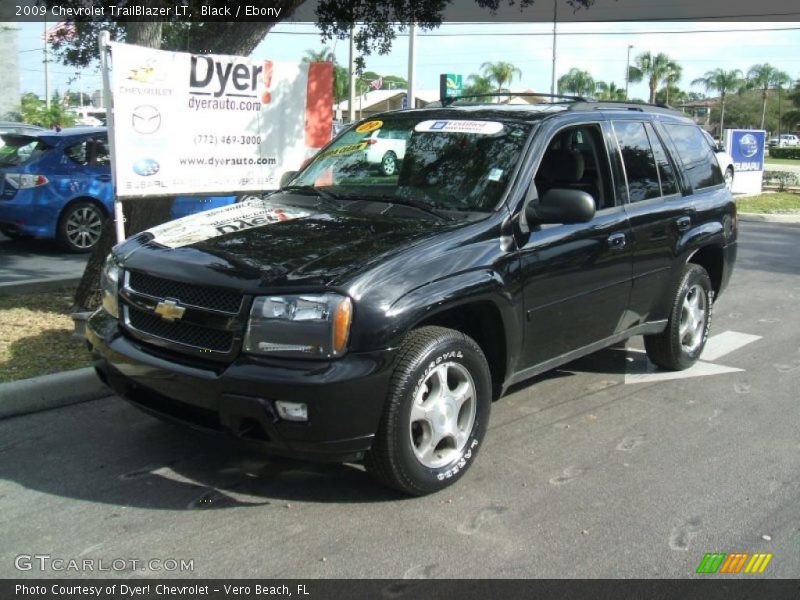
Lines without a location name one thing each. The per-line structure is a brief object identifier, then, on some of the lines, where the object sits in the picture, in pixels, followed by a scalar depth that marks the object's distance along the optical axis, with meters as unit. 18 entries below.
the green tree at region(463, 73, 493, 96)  71.88
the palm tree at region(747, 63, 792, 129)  85.56
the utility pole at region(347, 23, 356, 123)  32.12
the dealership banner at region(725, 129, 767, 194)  21.84
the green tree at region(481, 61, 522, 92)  72.38
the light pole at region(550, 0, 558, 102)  50.33
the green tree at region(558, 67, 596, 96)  78.88
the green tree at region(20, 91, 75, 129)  31.83
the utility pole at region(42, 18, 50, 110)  40.02
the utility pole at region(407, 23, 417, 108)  23.23
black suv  3.34
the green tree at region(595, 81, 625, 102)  80.06
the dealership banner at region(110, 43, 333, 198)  5.82
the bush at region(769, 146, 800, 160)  65.50
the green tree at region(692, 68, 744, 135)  86.88
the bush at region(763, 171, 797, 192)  25.17
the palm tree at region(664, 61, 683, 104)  78.50
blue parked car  10.58
